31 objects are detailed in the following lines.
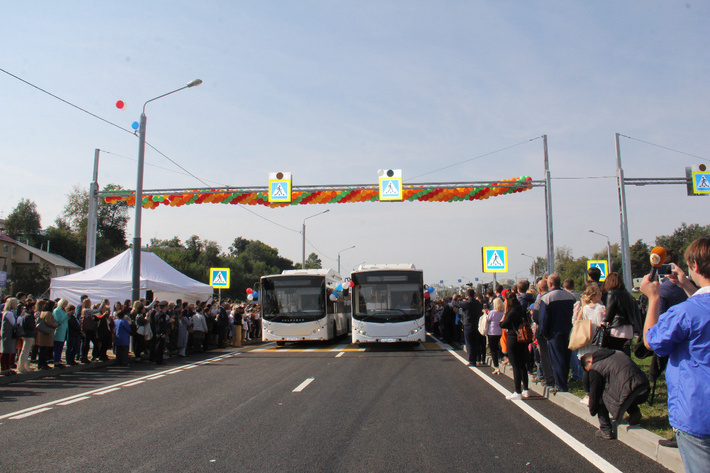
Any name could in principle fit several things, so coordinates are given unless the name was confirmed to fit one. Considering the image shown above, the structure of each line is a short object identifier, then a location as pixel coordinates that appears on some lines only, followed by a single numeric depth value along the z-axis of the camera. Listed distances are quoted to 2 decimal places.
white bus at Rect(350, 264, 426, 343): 19.53
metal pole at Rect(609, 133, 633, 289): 21.66
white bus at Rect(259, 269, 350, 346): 21.55
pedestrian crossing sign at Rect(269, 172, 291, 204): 19.56
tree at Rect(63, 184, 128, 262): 83.69
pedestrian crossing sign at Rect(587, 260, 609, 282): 24.08
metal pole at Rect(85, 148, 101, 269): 22.14
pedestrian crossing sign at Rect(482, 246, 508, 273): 20.88
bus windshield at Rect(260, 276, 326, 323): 21.73
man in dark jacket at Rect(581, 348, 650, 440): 5.91
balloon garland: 20.69
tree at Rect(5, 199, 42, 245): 89.31
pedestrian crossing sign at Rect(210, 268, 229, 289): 26.36
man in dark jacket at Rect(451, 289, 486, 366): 14.08
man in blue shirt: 2.77
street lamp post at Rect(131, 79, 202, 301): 18.23
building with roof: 77.88
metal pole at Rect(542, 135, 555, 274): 20.66
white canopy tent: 21.67
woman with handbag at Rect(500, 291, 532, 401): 8.98
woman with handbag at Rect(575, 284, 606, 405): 7.98
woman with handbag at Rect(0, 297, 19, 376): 12.40
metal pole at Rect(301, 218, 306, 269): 44.06
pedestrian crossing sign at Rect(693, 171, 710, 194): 19.92
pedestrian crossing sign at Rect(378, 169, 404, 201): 19.23
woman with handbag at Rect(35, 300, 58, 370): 13.49
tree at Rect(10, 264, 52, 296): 65.82
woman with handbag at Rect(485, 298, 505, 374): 11.01
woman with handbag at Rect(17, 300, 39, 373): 12.91
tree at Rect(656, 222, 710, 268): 91.04
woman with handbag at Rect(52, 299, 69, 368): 14.06
